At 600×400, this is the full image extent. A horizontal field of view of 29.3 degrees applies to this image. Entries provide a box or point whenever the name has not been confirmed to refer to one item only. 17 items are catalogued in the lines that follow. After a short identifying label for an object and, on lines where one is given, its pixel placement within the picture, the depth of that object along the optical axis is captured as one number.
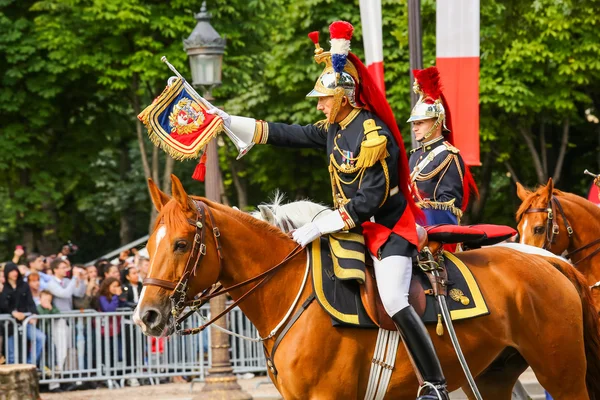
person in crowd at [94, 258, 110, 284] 19.42
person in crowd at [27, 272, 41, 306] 17.34
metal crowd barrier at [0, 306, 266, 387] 16.78
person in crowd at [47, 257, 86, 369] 17.06
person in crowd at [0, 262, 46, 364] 16.44
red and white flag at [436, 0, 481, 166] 12.63
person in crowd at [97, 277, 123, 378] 17.45
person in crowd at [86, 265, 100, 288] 18.81
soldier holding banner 7.64
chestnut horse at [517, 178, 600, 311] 11.70
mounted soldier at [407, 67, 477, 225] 9.58
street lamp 15.45
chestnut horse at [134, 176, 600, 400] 7.40
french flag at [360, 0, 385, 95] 14.01
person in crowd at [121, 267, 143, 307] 18.53
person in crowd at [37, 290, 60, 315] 17.22
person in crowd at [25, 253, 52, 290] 17.61
